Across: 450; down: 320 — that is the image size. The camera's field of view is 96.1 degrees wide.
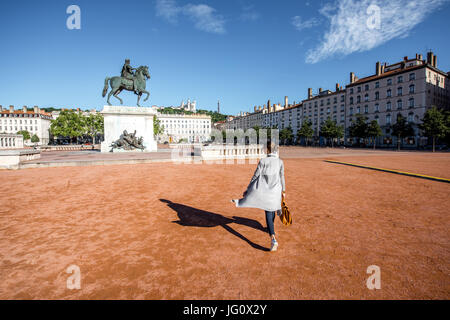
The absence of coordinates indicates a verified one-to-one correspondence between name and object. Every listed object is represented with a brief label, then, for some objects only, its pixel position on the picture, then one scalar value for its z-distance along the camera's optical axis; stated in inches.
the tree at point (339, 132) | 2065.9
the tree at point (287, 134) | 2874.0
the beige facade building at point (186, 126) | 4827.8
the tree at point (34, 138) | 3299.7
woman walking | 135.3
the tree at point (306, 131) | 2497.5
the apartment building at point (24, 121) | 3440.0
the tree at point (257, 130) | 2500.7
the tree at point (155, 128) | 2871.1
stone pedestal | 888.9
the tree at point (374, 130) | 1700.3
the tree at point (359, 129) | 1824.3
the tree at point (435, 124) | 1286.9
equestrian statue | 880.3
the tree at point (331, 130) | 2069.4
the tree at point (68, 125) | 2524.6
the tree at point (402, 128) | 1576.0
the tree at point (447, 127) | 1293.7
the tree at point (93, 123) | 2667.3
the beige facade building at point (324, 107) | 2499.4
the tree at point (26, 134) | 3203.7
